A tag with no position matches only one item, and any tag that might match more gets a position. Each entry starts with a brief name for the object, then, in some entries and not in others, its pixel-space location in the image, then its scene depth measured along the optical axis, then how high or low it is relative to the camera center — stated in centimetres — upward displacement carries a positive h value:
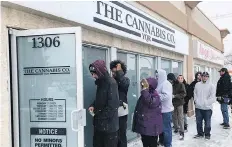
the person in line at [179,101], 718 -62
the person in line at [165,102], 561 -51
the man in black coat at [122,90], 471 -22
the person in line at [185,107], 809 -85
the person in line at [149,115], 475 -62
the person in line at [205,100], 711 -60
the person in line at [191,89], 831 -39
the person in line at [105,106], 386 -38
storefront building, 334 +27
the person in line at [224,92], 858 -50
